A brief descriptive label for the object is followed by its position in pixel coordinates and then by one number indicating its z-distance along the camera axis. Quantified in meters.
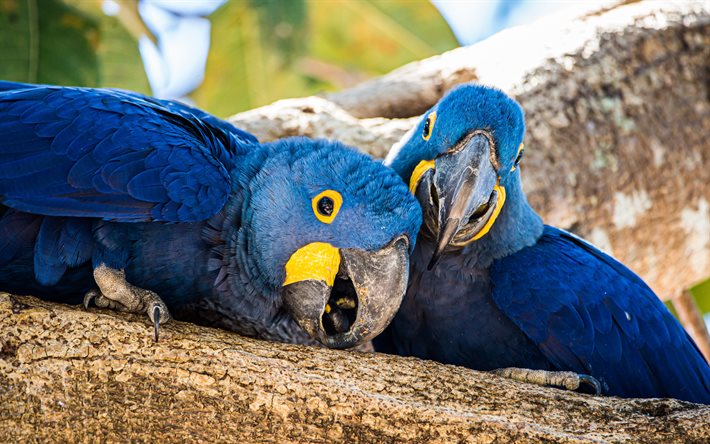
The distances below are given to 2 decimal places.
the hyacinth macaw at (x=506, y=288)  6.09
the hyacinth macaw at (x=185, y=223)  5.35
